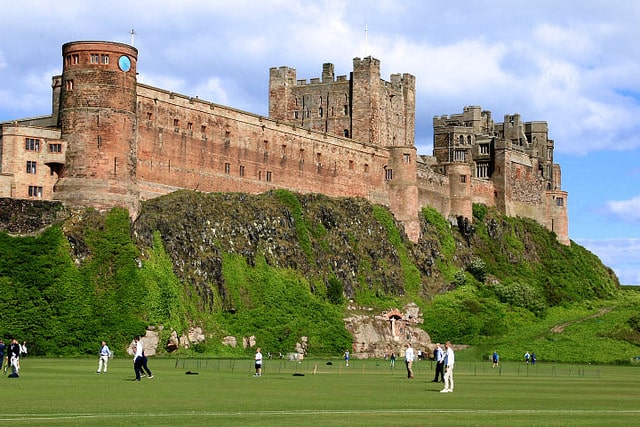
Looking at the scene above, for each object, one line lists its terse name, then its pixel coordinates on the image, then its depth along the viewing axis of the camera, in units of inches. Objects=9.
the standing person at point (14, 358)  2062.0
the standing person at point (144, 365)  1972.7
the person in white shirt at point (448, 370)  1788.9
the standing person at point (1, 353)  2168.3
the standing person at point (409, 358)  2239.7
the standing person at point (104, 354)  2204.7
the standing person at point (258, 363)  2265.0
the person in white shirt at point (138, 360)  1943.9
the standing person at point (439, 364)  2050.9
